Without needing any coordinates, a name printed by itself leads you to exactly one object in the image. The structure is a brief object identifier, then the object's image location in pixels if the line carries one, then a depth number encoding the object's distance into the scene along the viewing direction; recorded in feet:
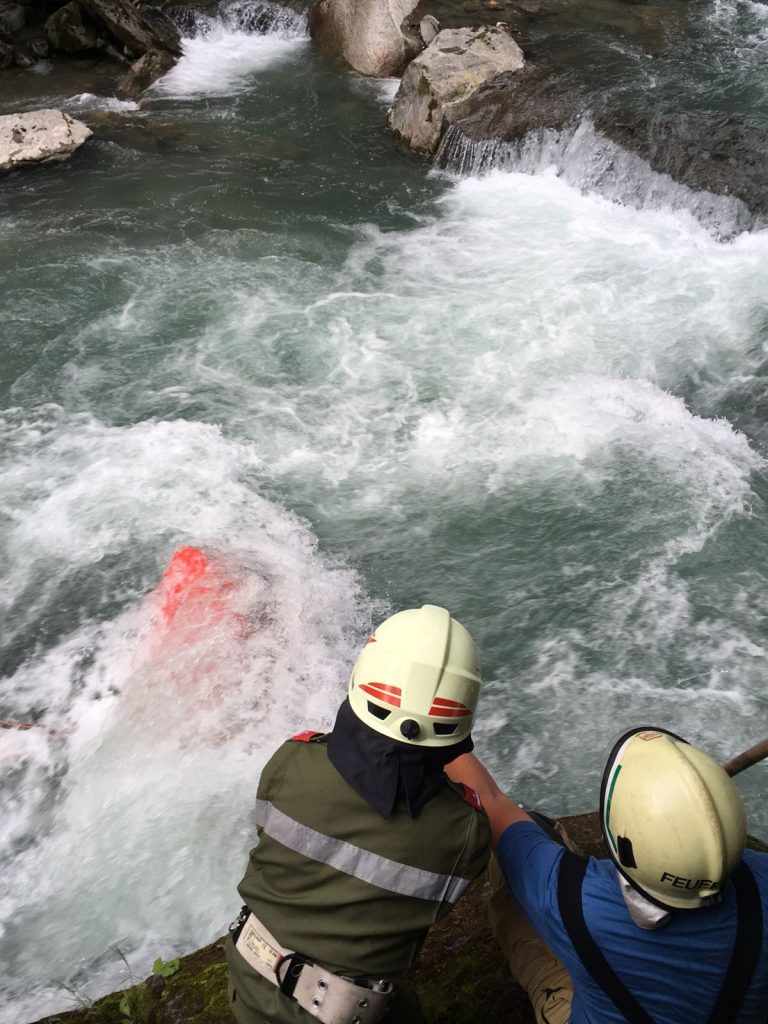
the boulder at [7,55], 42.29
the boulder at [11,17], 44.11
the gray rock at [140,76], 39.93
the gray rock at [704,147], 28.84
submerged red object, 16.39
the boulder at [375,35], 41.09
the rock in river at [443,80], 34.81
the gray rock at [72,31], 42.60
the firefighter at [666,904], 6.32
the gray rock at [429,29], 40.81
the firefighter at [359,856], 6.80
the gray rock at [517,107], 33.76
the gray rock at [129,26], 42.39
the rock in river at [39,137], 33.83
